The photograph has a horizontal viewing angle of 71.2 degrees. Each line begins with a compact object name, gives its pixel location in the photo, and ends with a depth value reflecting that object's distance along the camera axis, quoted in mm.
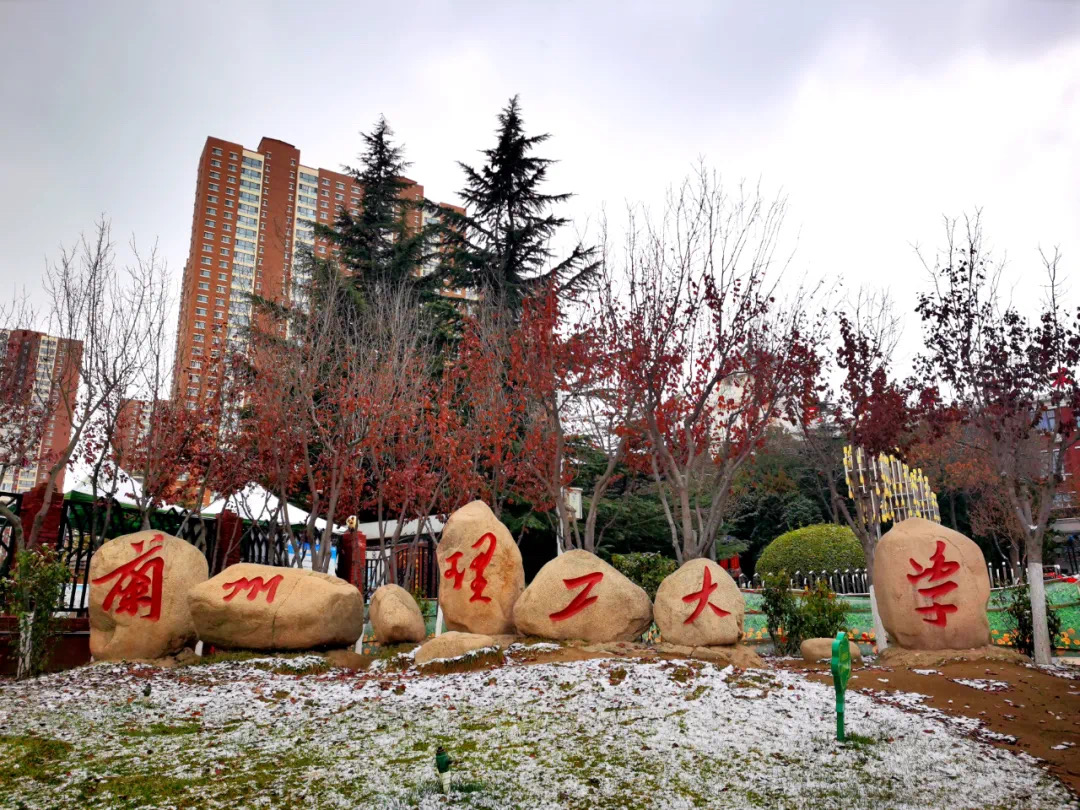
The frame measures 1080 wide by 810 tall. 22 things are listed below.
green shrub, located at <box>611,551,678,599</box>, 11890
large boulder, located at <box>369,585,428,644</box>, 9180
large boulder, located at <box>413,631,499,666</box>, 8172
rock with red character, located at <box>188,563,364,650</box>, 8508
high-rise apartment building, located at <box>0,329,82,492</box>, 12062
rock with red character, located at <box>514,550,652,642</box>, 8227
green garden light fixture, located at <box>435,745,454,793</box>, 4012
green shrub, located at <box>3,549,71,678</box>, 8078
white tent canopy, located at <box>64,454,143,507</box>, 10666
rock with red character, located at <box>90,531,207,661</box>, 8594
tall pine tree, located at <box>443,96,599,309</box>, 16938
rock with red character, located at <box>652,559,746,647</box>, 7926
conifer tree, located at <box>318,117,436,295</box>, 17953
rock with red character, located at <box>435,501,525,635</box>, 8742
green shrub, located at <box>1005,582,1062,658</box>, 9008
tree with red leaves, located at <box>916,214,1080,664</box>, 8533
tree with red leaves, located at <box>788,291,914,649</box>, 9969
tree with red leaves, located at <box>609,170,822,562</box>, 9234
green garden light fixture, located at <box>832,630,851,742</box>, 4934
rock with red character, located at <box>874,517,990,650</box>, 8031
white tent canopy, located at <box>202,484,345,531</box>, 12477
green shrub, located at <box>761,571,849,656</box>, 9617
